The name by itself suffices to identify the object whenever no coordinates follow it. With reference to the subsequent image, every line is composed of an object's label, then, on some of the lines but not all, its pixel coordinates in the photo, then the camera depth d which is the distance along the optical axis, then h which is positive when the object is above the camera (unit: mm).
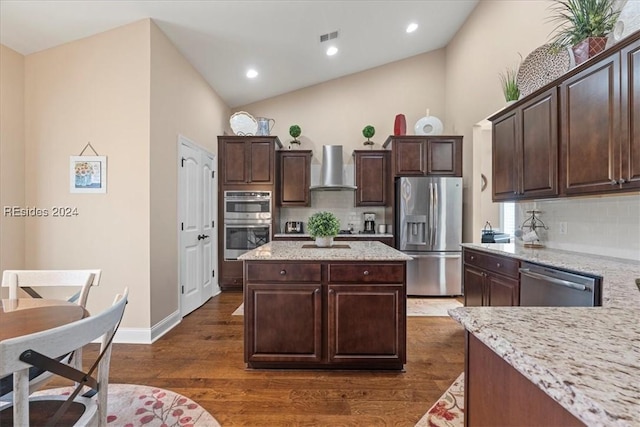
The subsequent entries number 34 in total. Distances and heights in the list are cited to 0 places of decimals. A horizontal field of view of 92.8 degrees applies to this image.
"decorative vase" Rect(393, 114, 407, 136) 4891 +1395
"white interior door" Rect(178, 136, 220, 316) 3746 -174
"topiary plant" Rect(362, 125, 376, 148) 5156 +1375
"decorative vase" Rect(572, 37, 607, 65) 2090 +1146
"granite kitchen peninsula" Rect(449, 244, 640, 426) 505 -307
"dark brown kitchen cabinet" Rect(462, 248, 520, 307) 2465 -609
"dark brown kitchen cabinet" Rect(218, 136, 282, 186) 4922 +862
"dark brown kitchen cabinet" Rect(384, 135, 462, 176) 4703 +884
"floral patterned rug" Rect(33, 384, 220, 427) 1862 -1278
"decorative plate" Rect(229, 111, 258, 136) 4934 +1443
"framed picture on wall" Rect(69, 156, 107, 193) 2994 +381
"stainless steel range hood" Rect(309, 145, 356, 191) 5129 +737
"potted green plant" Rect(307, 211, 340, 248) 2840 -146
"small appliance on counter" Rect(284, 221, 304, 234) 5270 -255
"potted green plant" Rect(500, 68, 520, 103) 3028 +1212
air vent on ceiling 3952 +2316
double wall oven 4945 -122
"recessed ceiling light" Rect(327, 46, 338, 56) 4367 +2363
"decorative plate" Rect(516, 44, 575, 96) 2377 +1214
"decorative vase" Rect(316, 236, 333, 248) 2865 -270
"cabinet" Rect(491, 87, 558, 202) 2432 +563
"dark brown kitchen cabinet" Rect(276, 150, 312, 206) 5113 +611
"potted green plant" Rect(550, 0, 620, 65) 2104 +1326
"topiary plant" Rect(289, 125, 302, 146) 5184 +1384
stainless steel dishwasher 1767 -492
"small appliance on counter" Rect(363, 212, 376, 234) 5254 -185
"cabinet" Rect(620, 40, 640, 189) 1723 +563
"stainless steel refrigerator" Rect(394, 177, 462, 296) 4562 -311
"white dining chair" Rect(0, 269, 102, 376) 1738 -393
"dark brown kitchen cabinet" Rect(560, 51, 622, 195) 1875 +563
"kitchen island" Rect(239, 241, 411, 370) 2369 -764
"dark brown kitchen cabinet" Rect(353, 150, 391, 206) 5086 +575
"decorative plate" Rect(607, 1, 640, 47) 1826 +1180
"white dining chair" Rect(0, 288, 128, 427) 797 -459
